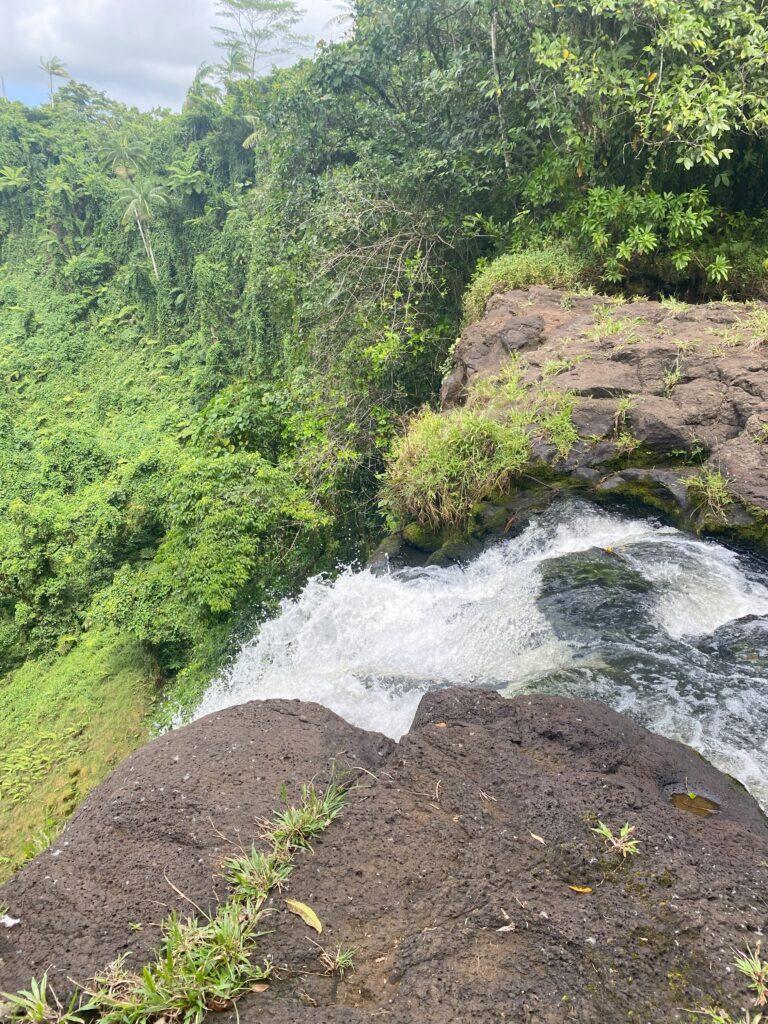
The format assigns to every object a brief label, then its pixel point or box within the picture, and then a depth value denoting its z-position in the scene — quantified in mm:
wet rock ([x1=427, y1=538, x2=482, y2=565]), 5859
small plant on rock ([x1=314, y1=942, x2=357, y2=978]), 2137
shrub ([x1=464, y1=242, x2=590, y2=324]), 8312
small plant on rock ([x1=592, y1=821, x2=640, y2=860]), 2386
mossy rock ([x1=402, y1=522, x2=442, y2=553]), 6305
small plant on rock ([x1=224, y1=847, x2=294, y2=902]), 2344
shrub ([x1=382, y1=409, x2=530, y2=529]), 5926
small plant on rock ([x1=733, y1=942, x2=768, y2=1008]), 1881
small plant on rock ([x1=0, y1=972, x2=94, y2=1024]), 1981
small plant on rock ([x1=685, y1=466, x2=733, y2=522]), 5035
